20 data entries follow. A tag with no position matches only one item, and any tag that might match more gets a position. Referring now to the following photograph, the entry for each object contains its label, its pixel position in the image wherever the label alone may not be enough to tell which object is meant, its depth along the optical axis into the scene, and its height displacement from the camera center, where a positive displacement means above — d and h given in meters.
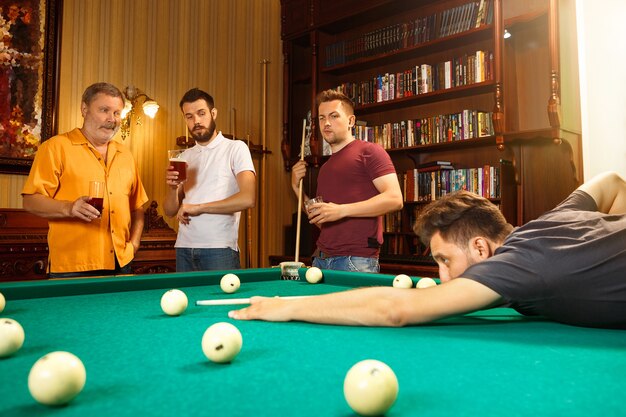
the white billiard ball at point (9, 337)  1.07 -0.20
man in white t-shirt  3.01 +0.25
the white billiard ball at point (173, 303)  1.53 -0.19
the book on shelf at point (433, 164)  4.40 +0.59
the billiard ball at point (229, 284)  2.02 -0.18
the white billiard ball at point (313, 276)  2.34 -0.18
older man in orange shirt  2.68 +0.22
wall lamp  4.41 +1.06
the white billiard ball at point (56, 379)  0.76 -0.21
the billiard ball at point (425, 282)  1.98 -0.18
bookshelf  3.85 +1.20
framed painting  3.94 +1.19
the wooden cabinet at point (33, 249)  3.53 -0.10
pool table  0.77 -0.24
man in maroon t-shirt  2.76 +0.21
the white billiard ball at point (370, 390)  0.73 -0.21
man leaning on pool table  1.28 -0.14
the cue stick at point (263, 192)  5.25 +0.43
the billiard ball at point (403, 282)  2.00 -0.18
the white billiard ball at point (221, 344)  1.02 -0.21
